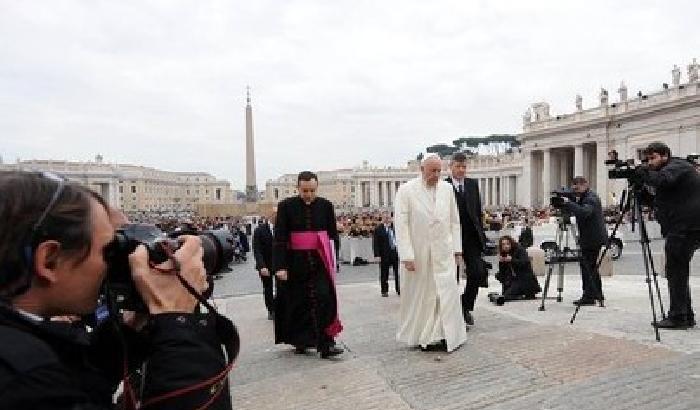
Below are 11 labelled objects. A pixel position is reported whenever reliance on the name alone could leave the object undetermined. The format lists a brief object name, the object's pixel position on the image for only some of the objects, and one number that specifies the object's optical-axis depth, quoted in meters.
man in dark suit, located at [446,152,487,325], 6.95
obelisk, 52.09
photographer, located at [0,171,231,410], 1.05
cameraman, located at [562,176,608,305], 7.87
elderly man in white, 5.71
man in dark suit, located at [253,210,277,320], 8.84
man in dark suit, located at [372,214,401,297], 11.19
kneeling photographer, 8.98
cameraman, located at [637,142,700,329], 5.96
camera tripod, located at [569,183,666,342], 6.09
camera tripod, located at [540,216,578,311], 8.41
